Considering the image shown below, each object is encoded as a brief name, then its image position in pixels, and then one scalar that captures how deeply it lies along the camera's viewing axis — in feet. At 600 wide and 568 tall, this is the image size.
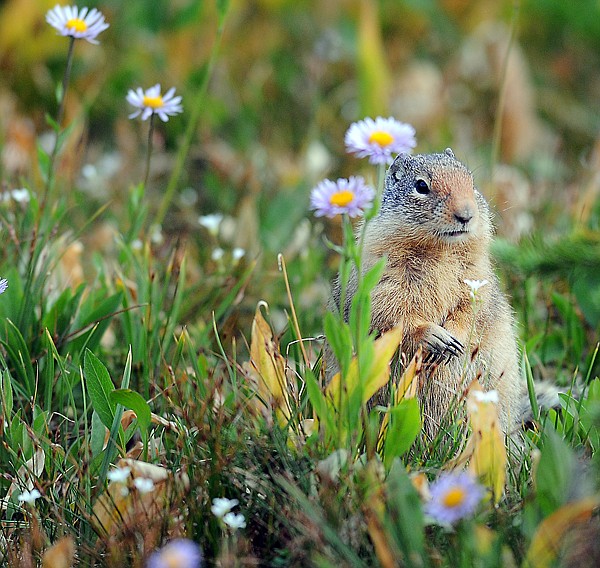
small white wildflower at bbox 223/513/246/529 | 15.14
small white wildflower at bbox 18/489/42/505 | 16.17
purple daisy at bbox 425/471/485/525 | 13.50
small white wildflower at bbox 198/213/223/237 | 27.19
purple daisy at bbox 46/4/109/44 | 21.84
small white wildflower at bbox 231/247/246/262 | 25.74
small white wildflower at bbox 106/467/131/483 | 15.51
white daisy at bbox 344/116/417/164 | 18.56
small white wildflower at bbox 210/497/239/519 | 15.19
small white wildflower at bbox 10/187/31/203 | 26.30
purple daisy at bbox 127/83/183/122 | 22.24
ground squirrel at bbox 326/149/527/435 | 19.94
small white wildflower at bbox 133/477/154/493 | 15.42
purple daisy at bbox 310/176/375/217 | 17.52
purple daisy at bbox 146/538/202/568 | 13.28
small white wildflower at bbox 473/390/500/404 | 16.97
